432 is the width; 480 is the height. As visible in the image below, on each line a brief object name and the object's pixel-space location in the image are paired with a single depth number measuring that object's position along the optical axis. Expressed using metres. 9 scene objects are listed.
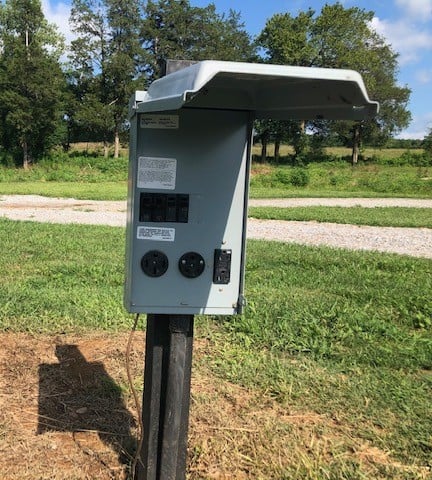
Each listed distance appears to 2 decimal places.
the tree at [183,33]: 51.50
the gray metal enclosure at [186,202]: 2.00
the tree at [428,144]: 43.75
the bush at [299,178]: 28.86
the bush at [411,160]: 42.28
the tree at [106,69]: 42.40
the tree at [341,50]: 50.97
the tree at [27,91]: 36.53
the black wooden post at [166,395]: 2.14
